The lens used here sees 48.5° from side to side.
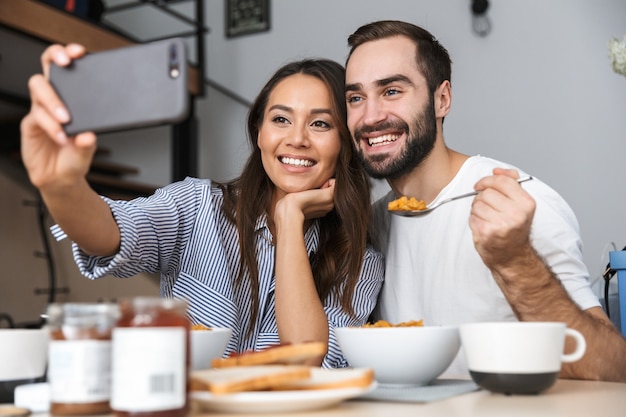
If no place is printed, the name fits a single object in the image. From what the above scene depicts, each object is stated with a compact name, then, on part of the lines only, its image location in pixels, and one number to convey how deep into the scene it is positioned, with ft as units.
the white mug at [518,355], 2.63
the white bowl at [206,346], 2.90
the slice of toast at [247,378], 2.25
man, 3.92
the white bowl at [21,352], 2.62
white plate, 2.23
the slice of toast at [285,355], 2.50
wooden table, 2.35
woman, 4.58
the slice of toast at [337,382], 2.39
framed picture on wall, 14.85
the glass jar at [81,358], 2.15
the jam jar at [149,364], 1.98
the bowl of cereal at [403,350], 2.91
